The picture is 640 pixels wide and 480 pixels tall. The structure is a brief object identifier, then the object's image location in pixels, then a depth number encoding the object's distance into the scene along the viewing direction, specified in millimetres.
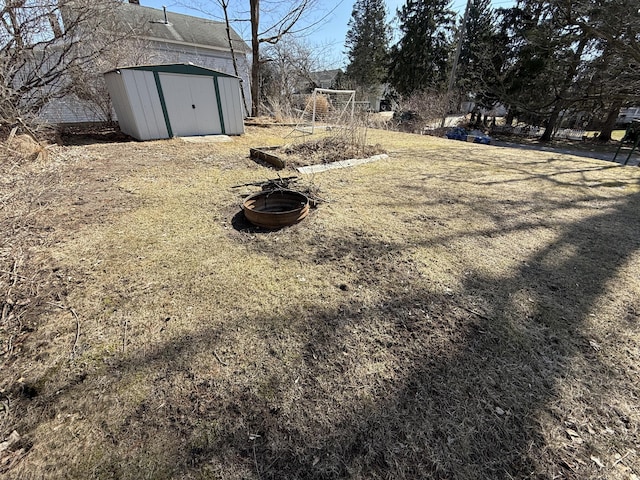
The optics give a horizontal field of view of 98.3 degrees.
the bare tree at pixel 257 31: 10547
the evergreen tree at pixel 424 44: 21250
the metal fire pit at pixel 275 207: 2961
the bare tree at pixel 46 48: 5477
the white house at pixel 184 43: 10016
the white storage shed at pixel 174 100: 6941
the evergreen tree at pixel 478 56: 19156
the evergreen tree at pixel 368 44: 26562
